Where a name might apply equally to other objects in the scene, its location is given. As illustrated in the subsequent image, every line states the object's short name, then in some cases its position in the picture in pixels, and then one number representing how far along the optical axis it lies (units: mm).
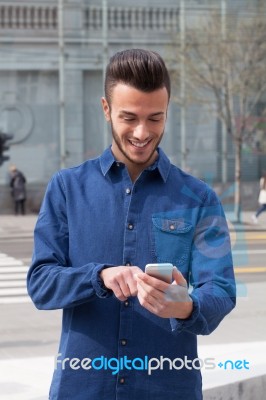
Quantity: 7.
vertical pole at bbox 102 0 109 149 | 26891
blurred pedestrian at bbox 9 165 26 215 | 26125
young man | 2311
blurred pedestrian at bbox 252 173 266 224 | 22912
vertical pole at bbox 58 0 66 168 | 26938
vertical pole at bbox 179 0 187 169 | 24922
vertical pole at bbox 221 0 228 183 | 27794
